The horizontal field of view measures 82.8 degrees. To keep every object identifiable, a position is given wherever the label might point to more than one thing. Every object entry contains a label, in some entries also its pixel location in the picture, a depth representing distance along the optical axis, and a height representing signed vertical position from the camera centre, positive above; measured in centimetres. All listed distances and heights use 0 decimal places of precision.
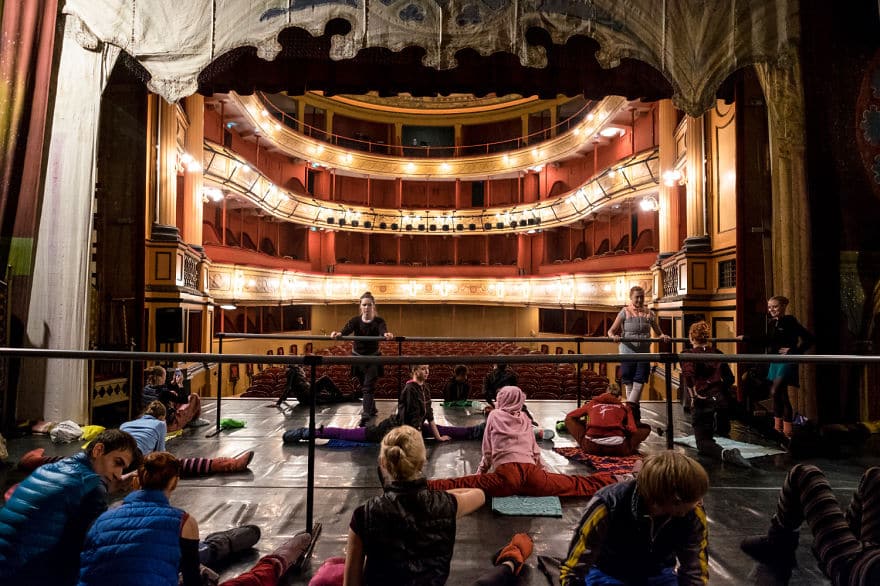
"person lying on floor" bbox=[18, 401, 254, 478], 366 -109
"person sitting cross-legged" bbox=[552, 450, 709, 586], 188 -86
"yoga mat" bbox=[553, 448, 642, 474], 418 -124
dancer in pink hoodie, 352 -106
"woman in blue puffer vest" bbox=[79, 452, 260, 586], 180 -82
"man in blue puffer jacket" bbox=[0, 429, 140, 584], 196 -81
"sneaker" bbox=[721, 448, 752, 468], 421 -118
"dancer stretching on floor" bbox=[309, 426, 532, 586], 194 -82
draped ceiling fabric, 479 +283
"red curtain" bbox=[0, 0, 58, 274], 477 +204
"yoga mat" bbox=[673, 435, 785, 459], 454 -121
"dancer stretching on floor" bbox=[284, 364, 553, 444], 471 -106
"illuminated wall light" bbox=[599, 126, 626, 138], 1928 +734
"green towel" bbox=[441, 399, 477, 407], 727 -123
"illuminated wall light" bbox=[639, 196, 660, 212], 1396 +327
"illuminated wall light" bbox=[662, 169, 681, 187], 1212 +350
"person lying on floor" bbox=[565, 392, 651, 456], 449 -101
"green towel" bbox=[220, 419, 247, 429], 574 -122
